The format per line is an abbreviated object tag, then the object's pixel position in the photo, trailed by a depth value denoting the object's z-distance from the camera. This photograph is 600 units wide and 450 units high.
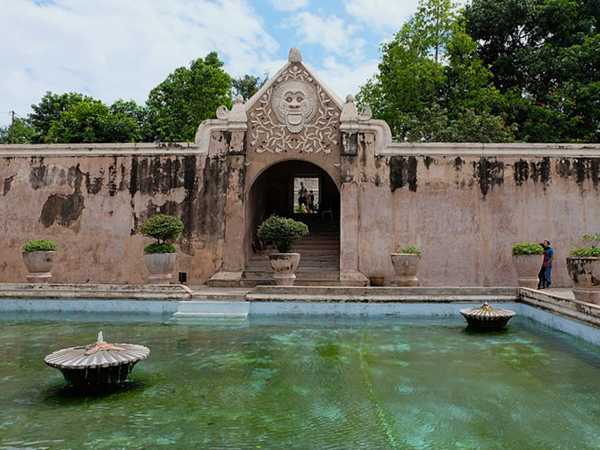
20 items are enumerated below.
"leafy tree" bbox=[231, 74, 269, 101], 28.86
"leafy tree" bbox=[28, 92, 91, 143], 22.86
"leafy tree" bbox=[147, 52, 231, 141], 20.61
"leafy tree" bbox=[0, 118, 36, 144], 23.55
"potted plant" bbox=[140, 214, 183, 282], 8.98
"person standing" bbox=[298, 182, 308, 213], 17.22
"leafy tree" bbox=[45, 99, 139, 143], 19.19
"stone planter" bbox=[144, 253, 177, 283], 8.98
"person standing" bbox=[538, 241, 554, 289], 9.20
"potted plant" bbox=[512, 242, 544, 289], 8.81
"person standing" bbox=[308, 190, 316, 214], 17.20
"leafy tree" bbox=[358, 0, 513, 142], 17.23
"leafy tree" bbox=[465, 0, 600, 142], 16.91
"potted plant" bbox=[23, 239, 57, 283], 8.95
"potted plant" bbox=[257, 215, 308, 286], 9.12
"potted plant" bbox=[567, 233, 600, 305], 6.33
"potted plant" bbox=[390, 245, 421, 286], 9.33
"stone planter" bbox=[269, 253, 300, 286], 9.18
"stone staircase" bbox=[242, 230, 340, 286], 10.26
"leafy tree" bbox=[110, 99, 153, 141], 20.94
